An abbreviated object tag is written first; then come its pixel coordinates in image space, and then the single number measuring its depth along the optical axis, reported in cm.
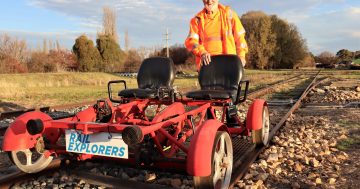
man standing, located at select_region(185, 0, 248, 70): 628
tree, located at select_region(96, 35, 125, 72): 4984
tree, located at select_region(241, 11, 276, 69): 6431
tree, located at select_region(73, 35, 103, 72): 4725
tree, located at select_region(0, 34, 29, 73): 3587
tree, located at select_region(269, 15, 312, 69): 6844
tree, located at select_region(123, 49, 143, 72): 5196
